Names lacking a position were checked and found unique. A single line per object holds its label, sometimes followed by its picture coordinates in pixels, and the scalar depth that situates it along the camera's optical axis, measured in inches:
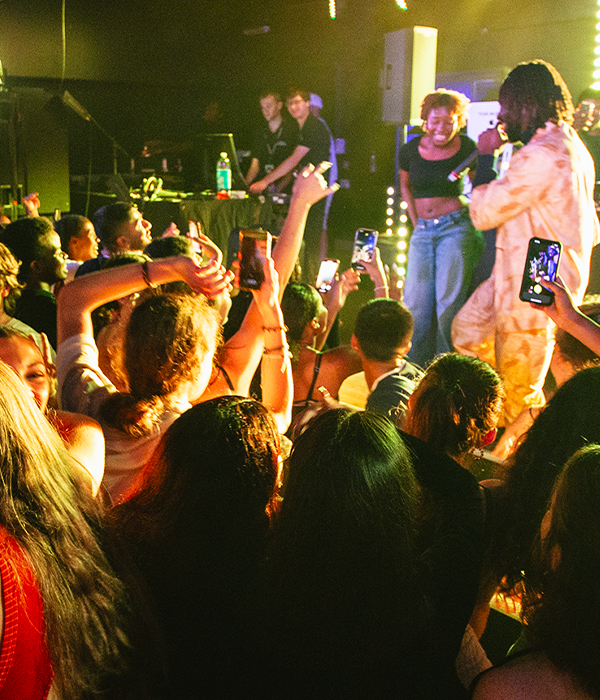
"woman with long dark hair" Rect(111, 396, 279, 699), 36.9
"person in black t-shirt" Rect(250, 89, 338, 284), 233.1
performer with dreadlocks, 105.1
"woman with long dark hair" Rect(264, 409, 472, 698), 34.8
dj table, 218.8
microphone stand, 258.7
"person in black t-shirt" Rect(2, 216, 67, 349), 105.3
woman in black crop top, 153.1
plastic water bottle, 244.7
